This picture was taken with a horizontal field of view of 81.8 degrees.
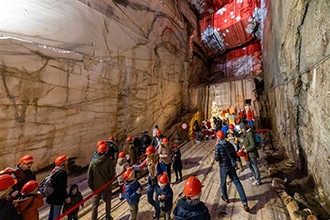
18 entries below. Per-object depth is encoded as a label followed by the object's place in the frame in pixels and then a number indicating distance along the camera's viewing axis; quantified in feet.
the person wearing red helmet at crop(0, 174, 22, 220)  5.86
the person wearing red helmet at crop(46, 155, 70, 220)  9.46
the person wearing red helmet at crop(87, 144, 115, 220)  10.91
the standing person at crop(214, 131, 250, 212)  10.97
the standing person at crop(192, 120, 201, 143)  28.66
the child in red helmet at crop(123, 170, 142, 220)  10.07
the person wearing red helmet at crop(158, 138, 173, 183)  14.29
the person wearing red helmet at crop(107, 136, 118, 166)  16.15
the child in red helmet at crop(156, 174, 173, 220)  9.35
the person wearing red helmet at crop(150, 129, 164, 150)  16.71
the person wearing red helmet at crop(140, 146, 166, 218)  11.58
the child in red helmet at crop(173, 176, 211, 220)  6.56
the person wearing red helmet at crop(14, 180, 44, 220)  6.79
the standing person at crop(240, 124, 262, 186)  13.29
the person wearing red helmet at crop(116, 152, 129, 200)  14.05
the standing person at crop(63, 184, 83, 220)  9.73
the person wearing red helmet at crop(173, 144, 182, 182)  16.20
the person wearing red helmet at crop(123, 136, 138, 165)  17.52
